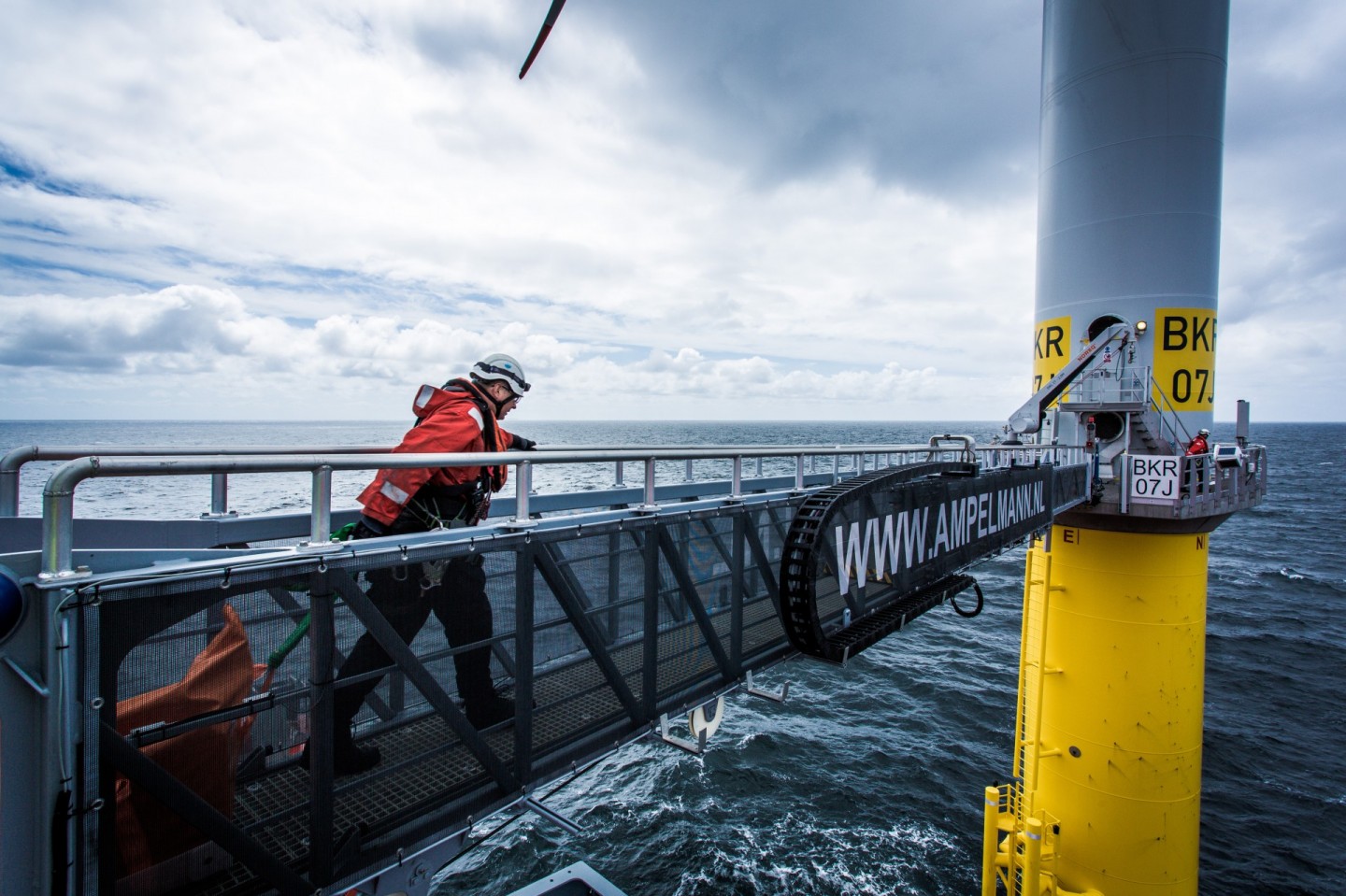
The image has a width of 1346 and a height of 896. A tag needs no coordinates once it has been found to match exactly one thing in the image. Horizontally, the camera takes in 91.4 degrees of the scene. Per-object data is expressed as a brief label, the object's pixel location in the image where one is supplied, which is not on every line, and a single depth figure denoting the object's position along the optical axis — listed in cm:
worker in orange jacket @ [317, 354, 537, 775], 376
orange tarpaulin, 294
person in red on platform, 1142
